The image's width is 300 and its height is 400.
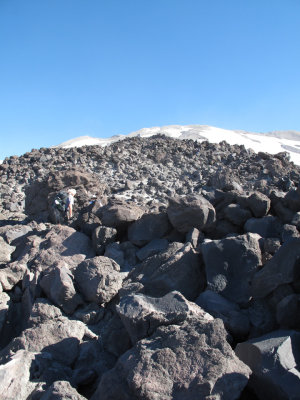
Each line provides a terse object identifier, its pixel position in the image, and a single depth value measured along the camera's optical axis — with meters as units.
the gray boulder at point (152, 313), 3.03
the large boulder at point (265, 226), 4.85
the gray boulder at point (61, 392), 2.55
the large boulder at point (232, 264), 3.82
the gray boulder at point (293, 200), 5.12
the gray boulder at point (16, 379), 2.84
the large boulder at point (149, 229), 5.61
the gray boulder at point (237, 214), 5.36
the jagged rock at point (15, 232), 7.04
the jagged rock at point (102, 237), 5.69
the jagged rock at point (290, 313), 3.05
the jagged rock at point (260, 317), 3.25
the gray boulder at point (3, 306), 4.41
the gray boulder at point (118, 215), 5.91
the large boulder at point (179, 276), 3.96
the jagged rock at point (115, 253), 5.32
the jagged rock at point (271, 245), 4.18
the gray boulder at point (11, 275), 4.91
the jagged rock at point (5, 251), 6.30
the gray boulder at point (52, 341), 3.43
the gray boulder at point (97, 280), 4.31
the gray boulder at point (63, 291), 4.20
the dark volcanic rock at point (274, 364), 2.42
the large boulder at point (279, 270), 3.33
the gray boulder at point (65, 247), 5.46
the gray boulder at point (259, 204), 5.29
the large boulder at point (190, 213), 5.23
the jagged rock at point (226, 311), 3.29
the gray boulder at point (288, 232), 4.34
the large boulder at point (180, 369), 2.40
